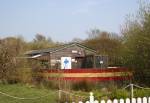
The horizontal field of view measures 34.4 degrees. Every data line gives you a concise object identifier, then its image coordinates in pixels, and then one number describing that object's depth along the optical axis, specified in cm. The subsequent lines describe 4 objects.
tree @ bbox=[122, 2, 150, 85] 1414
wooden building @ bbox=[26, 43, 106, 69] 2939
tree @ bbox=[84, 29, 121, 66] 4064
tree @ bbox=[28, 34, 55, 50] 5130
